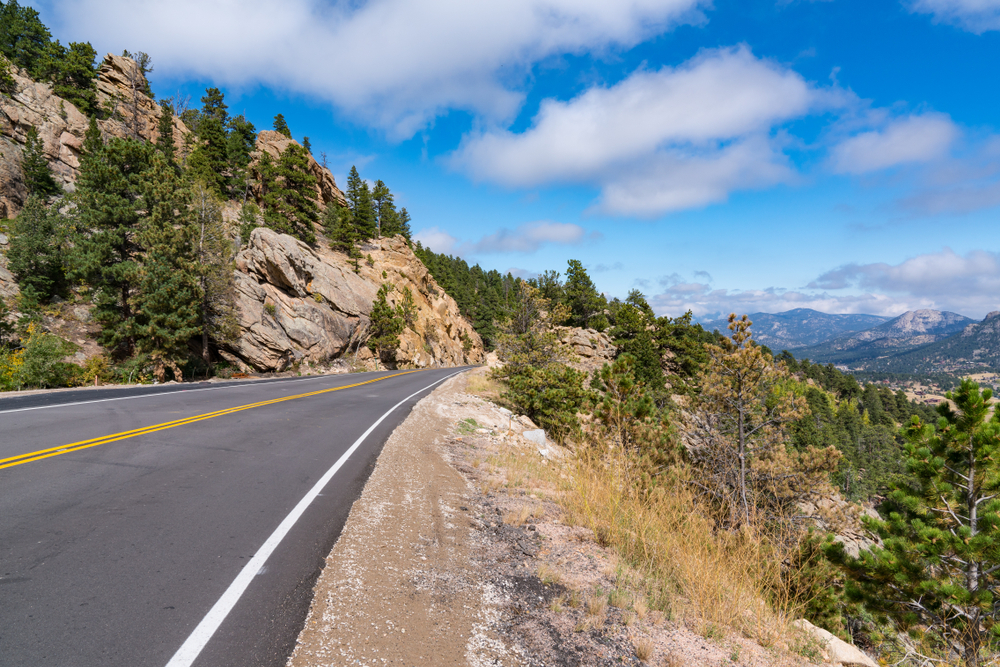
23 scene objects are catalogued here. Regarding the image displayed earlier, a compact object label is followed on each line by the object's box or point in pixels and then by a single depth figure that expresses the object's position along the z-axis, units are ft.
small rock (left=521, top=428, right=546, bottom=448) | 37.63
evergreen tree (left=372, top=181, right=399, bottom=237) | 222.69
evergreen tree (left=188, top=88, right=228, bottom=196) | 135.95
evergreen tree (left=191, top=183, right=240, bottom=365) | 75.11
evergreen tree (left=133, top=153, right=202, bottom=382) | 66.39
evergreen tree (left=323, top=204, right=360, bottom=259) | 151.94
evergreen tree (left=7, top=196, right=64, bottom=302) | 74.08
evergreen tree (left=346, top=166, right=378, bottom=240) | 180.24
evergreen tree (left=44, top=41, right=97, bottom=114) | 136.55
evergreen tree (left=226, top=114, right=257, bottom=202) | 153.89
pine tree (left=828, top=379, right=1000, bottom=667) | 19.74
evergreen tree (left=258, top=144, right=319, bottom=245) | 135.23
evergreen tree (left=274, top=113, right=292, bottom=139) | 205.57
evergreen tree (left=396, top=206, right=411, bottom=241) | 245.45
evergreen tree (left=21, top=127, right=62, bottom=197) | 99.90
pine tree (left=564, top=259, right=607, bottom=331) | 140.67
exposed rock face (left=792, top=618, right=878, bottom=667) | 11.39
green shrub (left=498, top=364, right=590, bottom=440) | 44.91
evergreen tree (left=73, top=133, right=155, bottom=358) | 68.95
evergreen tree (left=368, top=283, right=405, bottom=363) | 127.54
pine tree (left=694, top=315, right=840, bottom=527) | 29.84
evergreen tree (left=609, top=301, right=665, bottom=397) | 111.96
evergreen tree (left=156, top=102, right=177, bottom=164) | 136.05
